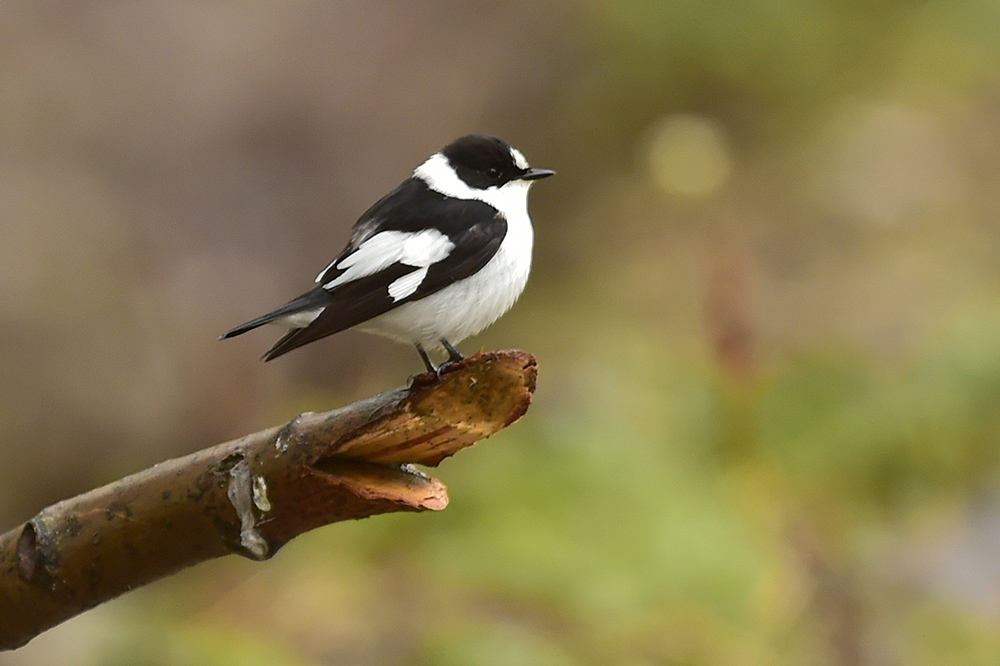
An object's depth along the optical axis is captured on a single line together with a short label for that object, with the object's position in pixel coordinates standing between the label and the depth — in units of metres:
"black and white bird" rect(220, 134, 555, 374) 5.43
